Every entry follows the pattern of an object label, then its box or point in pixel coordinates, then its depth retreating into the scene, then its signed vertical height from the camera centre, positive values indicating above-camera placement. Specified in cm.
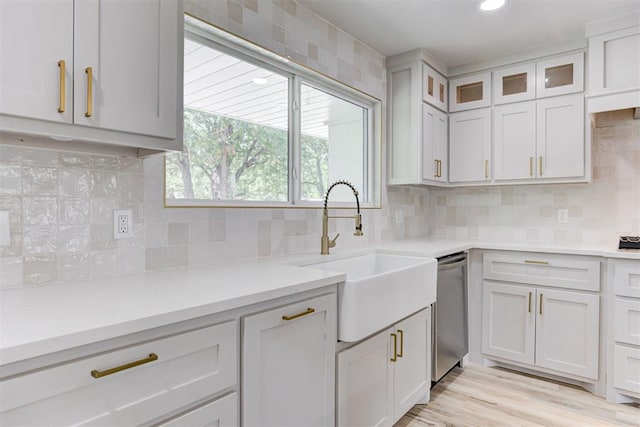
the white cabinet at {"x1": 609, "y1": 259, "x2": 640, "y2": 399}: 229 -69
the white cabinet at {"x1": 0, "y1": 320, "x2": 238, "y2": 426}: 74 -40
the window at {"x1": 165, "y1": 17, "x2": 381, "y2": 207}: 180 +48
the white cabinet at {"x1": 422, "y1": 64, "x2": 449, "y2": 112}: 297 +104
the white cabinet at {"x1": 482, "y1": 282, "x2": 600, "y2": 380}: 249 -81
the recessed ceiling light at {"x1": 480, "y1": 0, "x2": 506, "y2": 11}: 222 +125
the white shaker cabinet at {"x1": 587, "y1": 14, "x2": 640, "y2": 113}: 242 +100
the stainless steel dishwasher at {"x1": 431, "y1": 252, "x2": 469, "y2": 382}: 246 -72
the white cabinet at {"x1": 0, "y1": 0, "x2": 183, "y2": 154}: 96 +40
